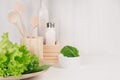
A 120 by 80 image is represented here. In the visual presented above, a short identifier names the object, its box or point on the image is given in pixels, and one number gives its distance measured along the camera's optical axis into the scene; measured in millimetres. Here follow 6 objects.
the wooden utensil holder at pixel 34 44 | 1698
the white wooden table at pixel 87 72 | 1568
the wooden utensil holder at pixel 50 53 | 1783
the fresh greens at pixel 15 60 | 1400
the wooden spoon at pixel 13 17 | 1699
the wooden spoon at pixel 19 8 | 1767
